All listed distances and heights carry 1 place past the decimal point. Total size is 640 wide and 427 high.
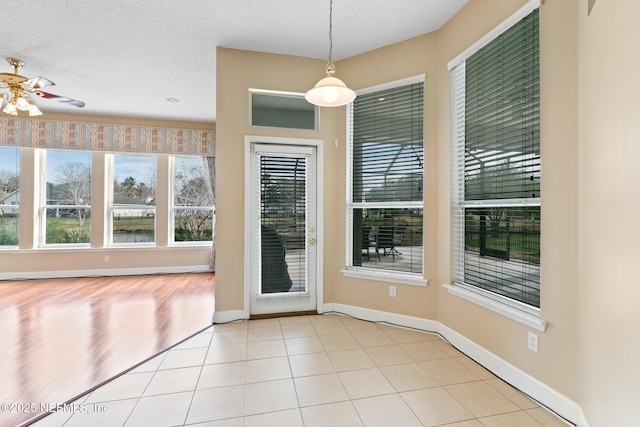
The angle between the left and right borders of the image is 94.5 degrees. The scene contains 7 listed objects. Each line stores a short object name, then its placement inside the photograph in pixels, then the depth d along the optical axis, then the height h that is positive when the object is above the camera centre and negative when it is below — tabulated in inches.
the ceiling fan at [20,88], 132.4 +58.9
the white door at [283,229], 139.3 -7.1
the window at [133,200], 233.1 +10.8
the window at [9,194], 212.8 +13.6
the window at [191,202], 244.8 +9.9
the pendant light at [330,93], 79.2 +34.0
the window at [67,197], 222.4 +12.1
